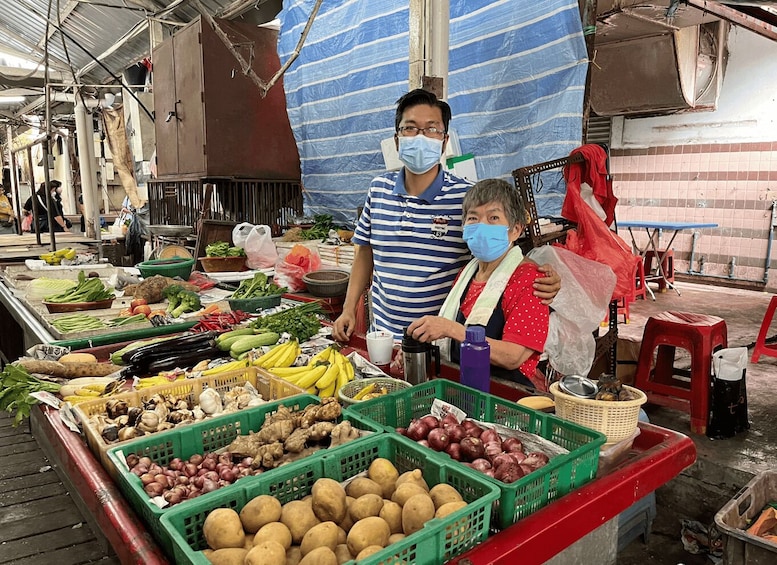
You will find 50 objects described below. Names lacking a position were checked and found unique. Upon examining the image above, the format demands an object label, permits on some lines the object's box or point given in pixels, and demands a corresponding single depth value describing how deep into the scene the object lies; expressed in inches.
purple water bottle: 73.5
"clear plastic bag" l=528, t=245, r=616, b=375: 121.6
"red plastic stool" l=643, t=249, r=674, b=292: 381.7
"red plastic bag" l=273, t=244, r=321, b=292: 195.3
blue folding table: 329.4
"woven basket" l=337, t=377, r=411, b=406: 78.0
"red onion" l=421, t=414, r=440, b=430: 62.9
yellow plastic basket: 75.3
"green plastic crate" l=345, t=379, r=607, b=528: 50.8
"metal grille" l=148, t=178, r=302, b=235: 271.4
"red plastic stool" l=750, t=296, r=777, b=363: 202.7
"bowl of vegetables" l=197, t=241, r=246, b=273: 218.7
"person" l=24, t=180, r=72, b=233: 422.6
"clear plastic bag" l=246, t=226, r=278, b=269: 228.7
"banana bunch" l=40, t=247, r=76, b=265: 244.8
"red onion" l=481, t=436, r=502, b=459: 57.8
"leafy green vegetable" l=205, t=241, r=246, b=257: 223.8
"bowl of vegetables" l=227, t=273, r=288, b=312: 156.7
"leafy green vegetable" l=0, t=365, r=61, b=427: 88.1
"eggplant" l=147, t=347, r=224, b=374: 103.4
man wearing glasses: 111.3
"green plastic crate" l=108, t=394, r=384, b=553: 52.5
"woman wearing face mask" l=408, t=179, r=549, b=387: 86.8
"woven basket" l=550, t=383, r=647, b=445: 62.0
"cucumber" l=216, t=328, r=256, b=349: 115.4
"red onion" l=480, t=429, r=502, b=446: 60.6
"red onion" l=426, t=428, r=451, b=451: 59.3
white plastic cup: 95.1
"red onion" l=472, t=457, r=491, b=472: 55.0
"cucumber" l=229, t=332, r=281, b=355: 109.3
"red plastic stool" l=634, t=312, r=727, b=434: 159.6
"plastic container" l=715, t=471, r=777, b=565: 87.7
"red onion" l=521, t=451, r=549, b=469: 55.4
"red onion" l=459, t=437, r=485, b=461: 57.6
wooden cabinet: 257.6
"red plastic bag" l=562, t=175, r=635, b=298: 142.4
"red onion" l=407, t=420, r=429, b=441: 61.9
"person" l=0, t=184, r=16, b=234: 484.1
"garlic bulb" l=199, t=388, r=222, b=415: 80.0
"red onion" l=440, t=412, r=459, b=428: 62.9
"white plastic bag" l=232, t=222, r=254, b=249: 231.1
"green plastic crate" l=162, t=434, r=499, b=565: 42.9
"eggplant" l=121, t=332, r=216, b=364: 104.3
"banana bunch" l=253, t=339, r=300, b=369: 100.3
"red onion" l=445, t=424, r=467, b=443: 60.2
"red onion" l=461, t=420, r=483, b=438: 61.4
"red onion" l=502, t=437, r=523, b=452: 59.4
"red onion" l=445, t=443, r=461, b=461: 58.1
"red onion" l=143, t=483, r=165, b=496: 54.9
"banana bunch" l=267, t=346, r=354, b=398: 87.2
